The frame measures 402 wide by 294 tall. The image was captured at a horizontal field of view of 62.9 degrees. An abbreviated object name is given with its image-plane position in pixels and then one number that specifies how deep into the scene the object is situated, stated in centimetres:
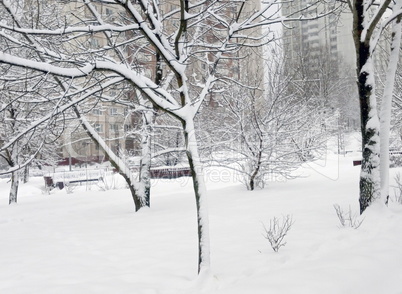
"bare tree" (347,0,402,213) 528
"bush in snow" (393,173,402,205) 612
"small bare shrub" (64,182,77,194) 1318
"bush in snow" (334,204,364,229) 465
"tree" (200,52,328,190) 1024
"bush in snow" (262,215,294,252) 382
